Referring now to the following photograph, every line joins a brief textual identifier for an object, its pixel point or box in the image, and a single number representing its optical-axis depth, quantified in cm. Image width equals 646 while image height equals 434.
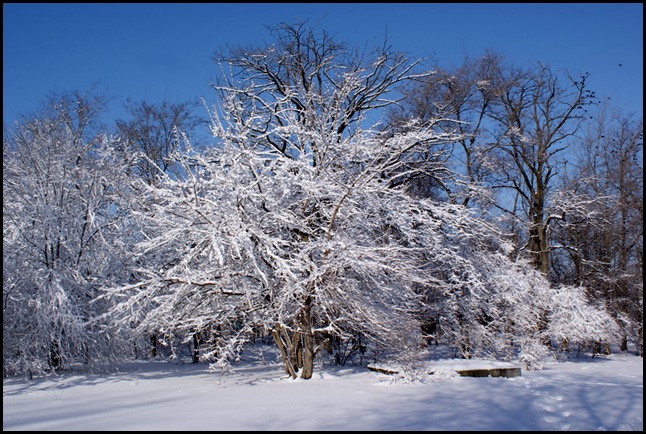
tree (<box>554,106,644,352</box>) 1892
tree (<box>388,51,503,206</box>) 1744
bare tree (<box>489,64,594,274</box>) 1942
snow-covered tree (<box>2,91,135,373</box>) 1138
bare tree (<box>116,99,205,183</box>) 2375
